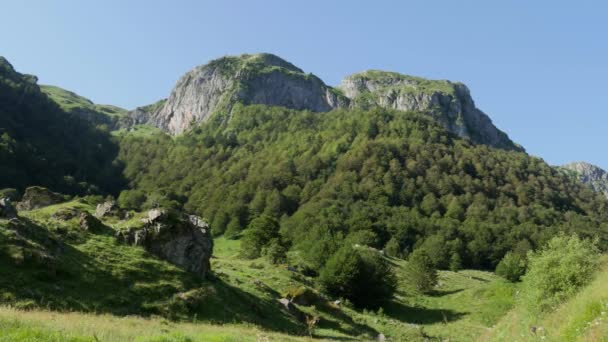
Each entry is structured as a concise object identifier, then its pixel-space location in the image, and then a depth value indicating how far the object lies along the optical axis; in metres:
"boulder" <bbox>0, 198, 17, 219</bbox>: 28.94
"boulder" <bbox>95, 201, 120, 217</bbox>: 44.91
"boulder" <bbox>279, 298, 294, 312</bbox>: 38.20
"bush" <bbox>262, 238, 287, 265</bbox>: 68.38
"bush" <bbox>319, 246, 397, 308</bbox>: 59.44
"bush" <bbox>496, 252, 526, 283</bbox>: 87.04
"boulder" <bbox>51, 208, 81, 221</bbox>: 35.83
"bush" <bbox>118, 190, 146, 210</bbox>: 162.75
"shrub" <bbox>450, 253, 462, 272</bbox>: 117.09
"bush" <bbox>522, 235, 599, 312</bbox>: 28.00
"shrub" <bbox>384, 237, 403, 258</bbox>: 120.25
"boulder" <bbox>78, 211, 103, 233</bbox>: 33.50
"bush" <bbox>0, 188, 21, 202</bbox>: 112.34
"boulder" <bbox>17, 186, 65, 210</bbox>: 58.78
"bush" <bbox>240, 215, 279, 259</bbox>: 81.62
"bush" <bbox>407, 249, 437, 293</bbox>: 73.19
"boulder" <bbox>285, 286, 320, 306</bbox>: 42.66
